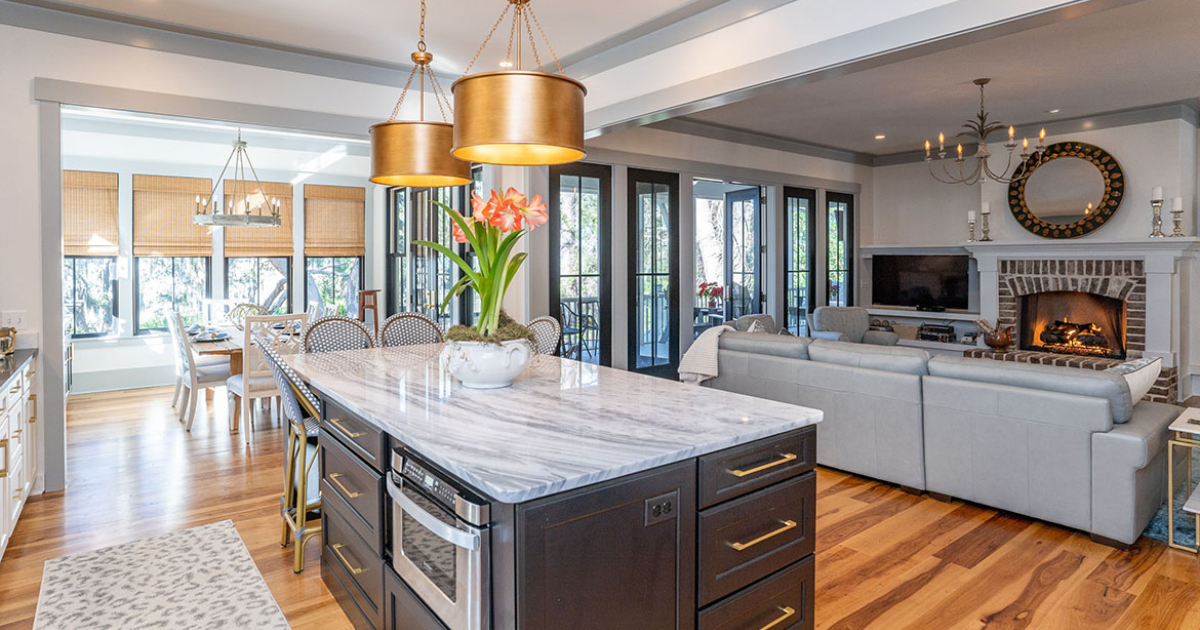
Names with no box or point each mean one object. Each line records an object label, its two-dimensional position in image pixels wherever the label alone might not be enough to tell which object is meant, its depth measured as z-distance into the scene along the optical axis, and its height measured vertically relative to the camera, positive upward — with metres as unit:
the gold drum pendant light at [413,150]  2.49 +0.60
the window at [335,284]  8.14 +0.32
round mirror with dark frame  6.48 +1.16
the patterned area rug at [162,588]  2.46 -1.12
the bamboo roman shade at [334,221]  8.02 +1.10
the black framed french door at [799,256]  7.95 +0.61
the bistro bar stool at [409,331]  4.11 -0.14
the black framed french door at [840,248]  8.48 +0.75
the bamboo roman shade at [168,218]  6.95 +0.99
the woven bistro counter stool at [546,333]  4.06 -0.15
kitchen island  1.46 -0.50
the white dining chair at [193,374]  5.11 -0.50
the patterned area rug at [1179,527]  3.09 -1.08
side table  2.91 -0.63
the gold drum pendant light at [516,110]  1.81 +0.55
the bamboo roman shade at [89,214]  6.56 +0.98
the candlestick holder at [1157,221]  6.03 +0.76
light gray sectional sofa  3.00 -0.63
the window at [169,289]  7.10 +0.24
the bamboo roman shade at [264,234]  7.45 +0.88
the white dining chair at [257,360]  4.84 -0.37
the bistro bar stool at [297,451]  2.64 -0.62
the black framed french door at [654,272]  6.38 +0.35
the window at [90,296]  6.73 +0.16
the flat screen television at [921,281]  8.17 +0.31
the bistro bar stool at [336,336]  3.86 -0.15
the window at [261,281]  7.64 +0.34
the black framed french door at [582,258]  5.82 +0.45
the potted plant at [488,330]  2.23 -0.07
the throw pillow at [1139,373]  3.19 -0.34
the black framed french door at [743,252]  7.93 +0.67
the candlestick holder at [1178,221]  5.89 +0.75
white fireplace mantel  6.03 +0.22
